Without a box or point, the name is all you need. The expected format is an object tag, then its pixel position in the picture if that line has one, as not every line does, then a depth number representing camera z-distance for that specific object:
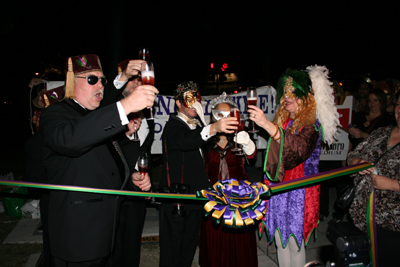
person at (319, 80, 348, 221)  5.29
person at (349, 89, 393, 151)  4.84
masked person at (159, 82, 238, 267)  3.21
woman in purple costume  2.75
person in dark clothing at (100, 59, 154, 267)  3.24
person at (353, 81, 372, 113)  5.86
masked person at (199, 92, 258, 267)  3.18
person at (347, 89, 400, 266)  2.49
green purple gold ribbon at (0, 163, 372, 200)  2.48
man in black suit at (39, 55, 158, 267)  1.95
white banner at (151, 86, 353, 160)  6.35
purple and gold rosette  2.38
